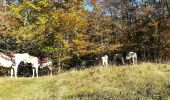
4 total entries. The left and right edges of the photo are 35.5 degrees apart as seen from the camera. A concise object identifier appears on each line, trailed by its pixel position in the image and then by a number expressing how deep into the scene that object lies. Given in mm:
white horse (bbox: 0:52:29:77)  17912
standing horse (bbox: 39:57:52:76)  20452
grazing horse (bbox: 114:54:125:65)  24569
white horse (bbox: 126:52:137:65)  21993
